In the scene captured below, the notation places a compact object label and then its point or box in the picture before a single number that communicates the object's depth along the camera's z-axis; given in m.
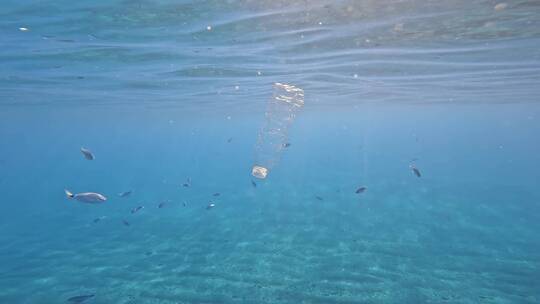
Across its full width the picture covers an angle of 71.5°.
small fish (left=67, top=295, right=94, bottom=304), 9.09
